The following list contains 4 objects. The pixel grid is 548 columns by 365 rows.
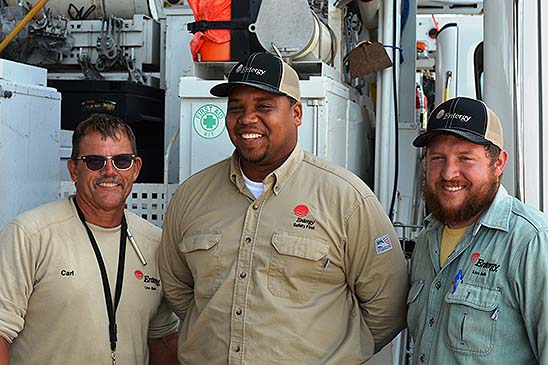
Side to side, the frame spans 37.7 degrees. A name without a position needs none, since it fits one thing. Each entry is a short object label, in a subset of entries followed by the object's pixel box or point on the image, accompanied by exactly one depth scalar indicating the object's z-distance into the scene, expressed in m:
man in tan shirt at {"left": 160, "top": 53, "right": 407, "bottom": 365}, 2.40
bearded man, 1.96
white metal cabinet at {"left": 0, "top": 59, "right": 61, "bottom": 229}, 3.53
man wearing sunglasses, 2.47
